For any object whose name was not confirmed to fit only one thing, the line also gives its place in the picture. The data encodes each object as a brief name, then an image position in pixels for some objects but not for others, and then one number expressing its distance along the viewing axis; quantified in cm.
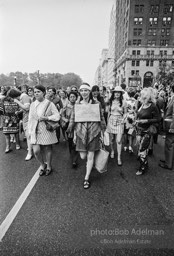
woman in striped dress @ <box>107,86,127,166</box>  394
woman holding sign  280
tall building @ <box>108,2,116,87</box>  7529
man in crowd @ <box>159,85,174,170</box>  365
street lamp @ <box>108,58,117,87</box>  6954
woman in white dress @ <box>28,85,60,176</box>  302
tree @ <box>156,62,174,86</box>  1972
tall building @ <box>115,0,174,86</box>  4475
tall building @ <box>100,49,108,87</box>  10138
